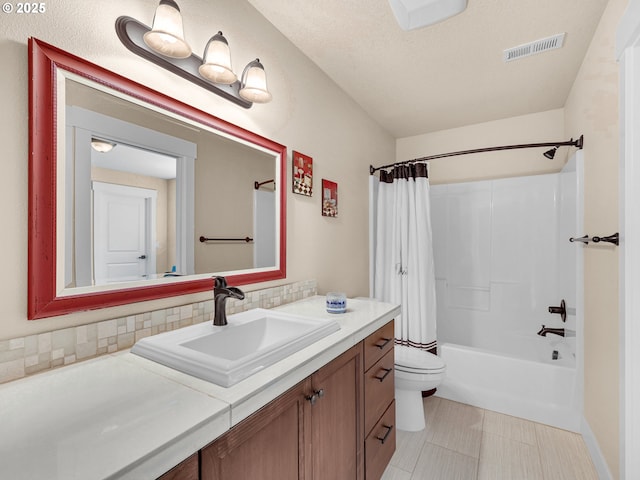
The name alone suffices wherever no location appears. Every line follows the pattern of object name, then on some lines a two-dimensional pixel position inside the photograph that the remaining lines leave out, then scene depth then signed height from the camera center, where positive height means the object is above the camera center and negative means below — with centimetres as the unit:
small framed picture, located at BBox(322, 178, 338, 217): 223 +30
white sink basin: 84 -35
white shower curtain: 253 -16
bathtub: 210 -105
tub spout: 242 -72
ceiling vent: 187 +120
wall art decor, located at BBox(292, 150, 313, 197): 193 +41
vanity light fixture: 108 +71
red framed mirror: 88 +15
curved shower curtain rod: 212 +68
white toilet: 194 -89
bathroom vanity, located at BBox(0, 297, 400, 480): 55 -37
